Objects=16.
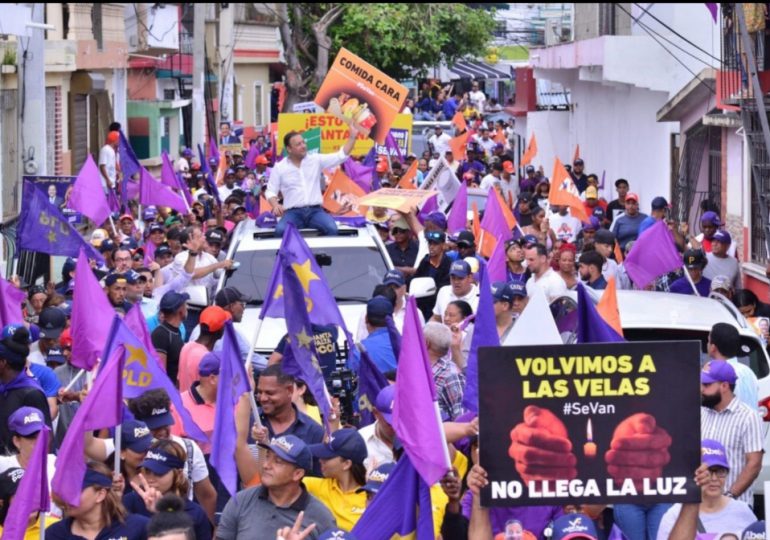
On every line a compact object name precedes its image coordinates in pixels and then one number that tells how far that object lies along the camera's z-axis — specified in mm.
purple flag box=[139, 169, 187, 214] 18906
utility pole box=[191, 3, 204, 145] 32875
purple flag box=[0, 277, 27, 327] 11008
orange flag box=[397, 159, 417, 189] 20609
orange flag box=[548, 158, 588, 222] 17922
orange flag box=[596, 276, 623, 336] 10055
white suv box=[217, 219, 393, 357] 13398
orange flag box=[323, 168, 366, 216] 17766
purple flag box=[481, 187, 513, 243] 15789
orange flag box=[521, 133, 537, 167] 26719
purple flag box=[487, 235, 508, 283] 12961
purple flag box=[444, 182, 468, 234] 17688
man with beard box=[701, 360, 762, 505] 8797
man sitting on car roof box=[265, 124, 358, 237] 15195
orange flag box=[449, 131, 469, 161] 25797
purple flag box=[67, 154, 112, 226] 16359
